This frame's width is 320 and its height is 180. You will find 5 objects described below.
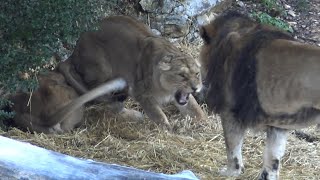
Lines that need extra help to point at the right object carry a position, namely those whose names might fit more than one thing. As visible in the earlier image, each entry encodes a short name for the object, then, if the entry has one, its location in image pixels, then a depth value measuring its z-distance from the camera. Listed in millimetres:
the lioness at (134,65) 14930
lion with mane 11344
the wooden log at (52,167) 8555
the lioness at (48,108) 14523
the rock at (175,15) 18719
